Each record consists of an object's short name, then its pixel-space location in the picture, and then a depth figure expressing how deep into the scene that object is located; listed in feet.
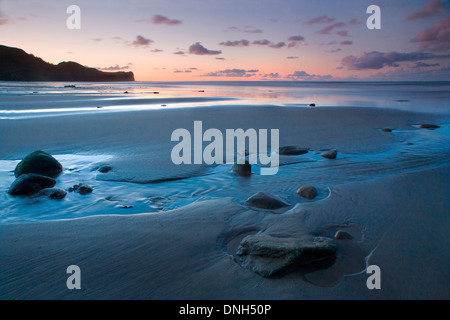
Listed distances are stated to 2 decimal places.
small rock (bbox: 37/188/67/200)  11.59
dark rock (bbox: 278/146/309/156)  18.63
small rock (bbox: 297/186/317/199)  11.95
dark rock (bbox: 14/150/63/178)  13.82
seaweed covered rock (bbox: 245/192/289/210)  10.85
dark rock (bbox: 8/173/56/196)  11.79
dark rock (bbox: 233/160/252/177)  14.96
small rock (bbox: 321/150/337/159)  17.78
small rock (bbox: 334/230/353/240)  8.66
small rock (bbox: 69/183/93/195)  12.17
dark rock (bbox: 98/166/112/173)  14.98
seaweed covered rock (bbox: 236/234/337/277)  7.05
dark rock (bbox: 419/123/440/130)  28.16
